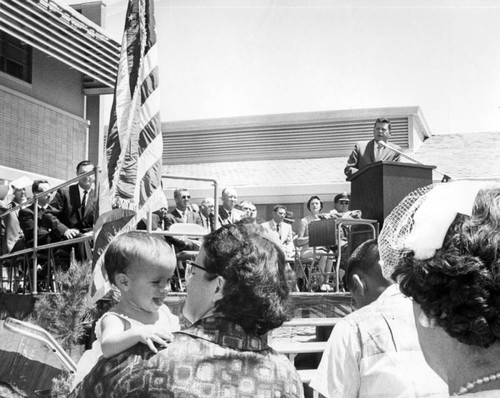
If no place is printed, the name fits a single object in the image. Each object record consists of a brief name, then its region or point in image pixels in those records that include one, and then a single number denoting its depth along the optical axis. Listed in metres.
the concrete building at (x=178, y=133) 14.03
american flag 5.91
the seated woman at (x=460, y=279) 1.20
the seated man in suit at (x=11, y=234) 9.17
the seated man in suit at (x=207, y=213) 9.58
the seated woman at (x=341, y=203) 9.78
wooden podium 6.86
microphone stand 6.67
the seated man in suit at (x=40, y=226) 7.95
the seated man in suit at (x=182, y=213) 9.06
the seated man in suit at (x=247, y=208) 10.25
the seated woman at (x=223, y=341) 1.75
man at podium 8.34
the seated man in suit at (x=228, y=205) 9.75
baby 2.57
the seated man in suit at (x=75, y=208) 8.01
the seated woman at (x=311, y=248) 8.92
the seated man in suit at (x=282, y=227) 10.09
